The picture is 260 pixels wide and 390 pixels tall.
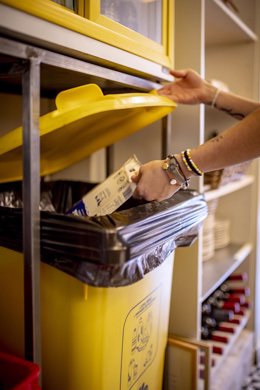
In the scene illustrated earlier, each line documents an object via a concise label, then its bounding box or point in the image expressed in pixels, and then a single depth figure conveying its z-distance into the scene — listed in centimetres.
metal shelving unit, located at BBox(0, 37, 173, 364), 73
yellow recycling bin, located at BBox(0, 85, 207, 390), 74
